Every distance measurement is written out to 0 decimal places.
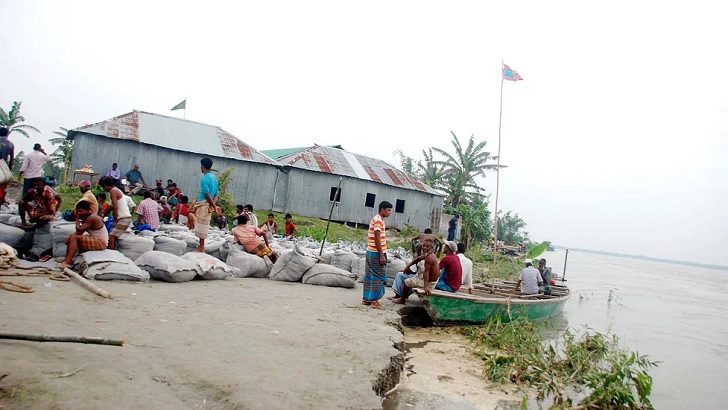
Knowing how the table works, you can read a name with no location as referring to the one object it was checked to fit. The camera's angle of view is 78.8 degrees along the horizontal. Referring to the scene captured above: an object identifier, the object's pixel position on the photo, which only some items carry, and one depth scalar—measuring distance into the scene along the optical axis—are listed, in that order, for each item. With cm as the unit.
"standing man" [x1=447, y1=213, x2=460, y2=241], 1778
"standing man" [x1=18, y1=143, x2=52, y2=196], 743
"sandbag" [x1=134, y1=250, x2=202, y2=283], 572
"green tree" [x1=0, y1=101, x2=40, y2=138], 2601
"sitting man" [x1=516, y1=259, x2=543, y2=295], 897
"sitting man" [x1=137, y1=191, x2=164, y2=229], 773
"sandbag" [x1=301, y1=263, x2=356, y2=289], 729
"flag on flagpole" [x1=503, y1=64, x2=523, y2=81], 886
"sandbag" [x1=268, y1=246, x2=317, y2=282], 729
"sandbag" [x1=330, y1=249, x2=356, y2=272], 852
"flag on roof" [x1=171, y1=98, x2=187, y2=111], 2088
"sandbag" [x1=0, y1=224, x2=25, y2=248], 601
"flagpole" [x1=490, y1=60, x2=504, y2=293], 821
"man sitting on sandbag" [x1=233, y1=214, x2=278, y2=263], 751
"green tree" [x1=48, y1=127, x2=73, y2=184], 2722
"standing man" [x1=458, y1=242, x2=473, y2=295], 752
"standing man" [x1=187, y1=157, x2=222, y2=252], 656
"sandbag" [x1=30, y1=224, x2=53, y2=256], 627
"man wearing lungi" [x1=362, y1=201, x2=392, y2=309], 561
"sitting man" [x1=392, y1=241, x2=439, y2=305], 614
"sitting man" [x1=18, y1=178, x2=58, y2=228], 626
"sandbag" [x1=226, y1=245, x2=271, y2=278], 720
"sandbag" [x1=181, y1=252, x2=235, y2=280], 632
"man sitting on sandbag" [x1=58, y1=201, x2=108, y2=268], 548
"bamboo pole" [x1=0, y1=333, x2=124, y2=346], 258
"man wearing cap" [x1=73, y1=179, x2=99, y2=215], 571
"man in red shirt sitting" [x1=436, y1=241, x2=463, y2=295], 682
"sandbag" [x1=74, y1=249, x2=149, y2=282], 521
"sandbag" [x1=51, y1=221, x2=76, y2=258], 595
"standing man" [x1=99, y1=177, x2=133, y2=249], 605
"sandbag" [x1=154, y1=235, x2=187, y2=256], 686
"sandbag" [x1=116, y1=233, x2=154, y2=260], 622
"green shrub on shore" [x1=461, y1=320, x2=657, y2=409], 415
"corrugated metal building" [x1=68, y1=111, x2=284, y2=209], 1569
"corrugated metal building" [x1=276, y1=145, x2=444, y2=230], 1969
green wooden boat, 622
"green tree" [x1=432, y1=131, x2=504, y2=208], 2570
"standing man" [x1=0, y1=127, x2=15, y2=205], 688
